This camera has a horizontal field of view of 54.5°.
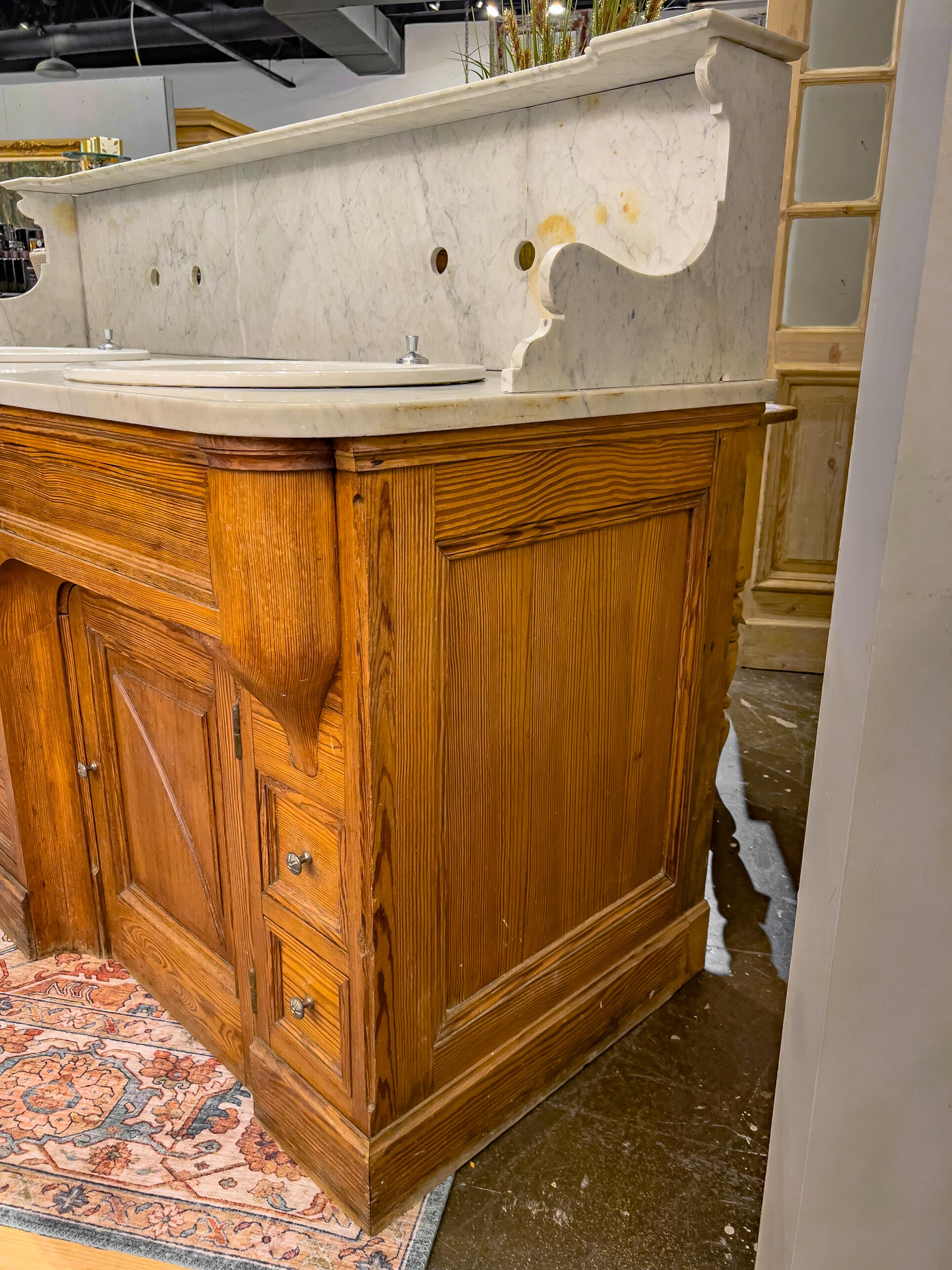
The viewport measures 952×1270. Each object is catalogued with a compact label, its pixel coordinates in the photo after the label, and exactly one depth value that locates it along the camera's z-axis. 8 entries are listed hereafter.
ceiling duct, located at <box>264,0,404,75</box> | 5.79
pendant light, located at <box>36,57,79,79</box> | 6.54
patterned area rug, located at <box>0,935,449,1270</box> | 1.22
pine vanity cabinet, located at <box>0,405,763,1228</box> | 1.03
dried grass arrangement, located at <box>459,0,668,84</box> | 1.40
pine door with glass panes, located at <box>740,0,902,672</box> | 2.96
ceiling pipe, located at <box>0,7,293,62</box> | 7.05
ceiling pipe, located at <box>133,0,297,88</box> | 6.89
